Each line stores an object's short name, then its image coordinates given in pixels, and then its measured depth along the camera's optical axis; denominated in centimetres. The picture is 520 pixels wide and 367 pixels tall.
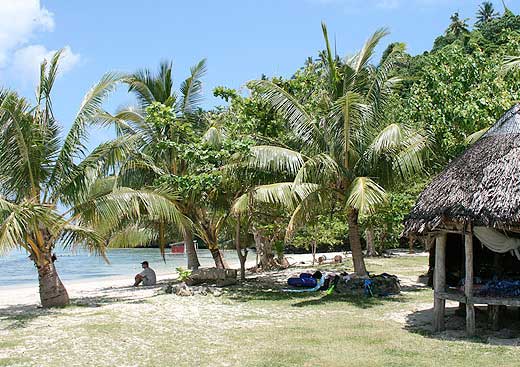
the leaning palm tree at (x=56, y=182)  1219
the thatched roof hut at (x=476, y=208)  895
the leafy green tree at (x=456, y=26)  5813
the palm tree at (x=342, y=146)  1379
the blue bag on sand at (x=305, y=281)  1588
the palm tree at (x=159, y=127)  1677
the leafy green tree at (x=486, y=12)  6285
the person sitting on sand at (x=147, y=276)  1881
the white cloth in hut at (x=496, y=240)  1009
